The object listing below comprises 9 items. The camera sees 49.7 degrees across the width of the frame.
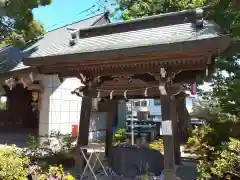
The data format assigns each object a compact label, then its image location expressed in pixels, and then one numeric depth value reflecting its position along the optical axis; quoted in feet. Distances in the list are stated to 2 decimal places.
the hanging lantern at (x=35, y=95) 36.68
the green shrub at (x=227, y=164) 16.84
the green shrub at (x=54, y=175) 16.61
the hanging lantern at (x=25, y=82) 34.31
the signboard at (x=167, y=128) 17.97
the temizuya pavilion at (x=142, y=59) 16.34
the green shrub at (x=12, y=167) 17.04
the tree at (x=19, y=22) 32.37
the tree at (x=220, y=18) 26.48
